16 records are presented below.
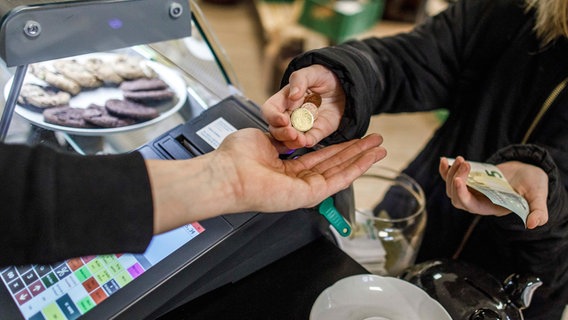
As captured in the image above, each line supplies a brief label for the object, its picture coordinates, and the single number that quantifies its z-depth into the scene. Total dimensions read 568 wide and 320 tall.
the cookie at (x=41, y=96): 0.85
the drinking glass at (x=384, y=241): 0.92
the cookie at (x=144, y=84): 1.00
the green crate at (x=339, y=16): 2.54
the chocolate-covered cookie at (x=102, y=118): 0.93
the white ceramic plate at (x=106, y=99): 0.87
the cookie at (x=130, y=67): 1.01
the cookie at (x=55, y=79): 0.87
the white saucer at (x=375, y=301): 0.69
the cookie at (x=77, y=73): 0.93
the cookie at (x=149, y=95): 0.99
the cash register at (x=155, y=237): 0.66
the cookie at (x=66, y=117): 0.89
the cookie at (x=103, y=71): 0.99
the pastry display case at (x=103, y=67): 0.66
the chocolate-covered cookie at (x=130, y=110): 0.95
